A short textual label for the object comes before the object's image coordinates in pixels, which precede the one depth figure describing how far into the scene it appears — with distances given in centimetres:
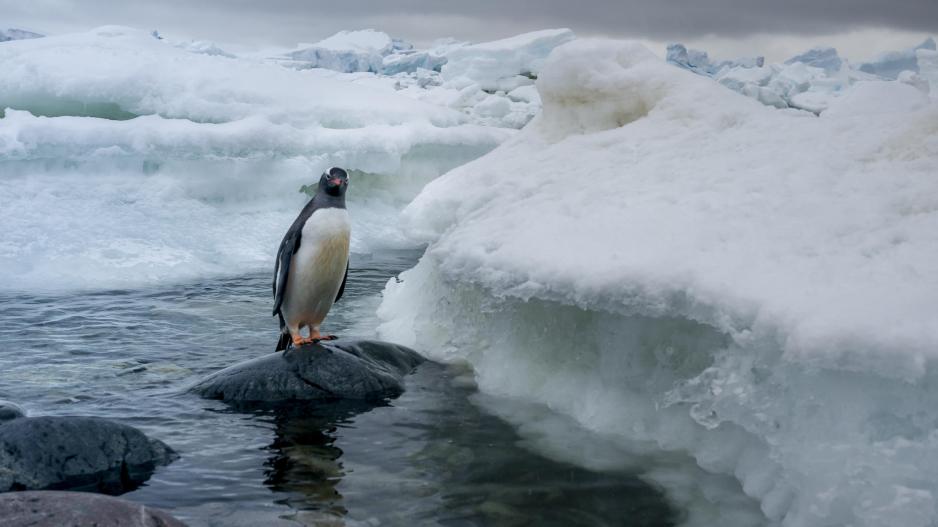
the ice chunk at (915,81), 1500
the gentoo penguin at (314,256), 562
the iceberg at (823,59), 4141
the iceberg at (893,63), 3559
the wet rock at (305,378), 539
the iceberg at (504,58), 3067
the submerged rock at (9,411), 469
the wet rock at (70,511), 293
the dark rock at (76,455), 392
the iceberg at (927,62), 3002
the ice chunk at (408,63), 4456
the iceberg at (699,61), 4193
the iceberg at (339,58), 4491
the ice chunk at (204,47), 3312
